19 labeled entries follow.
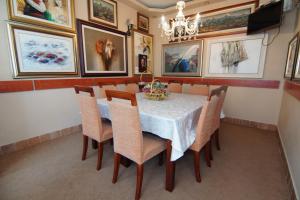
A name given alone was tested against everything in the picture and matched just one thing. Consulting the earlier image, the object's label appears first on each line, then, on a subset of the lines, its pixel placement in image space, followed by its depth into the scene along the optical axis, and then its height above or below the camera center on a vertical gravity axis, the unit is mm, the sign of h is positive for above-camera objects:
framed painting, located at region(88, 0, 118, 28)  2856 +1253
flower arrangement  2075 -243
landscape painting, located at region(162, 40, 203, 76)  3662 +415
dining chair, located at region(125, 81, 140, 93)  2988 -277
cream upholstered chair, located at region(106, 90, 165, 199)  1186 -526
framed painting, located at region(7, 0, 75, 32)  1982 +890
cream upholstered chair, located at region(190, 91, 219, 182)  1427 -524
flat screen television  2439 +998
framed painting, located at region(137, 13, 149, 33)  3888 +1388
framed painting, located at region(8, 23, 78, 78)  2033 +329
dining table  1303 -463
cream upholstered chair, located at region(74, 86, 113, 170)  1594 -517
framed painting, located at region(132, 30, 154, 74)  3883 +595
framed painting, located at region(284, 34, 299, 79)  2015 +273
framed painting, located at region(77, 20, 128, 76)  2771 +495
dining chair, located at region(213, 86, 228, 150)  1710 -443
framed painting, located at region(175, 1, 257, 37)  2988 +1188
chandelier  2139 +761
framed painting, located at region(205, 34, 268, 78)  2930 +401
